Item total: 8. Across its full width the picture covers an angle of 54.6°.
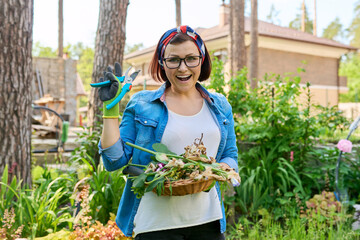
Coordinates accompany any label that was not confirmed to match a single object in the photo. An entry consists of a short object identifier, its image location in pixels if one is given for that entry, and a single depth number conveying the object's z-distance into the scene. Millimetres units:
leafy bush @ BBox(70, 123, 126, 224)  3332
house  17297
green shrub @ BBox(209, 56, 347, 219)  4055
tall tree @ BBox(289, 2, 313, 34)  43906
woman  1623
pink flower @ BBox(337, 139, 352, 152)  3777
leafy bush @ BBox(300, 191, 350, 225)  3448
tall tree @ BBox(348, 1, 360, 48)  43000
